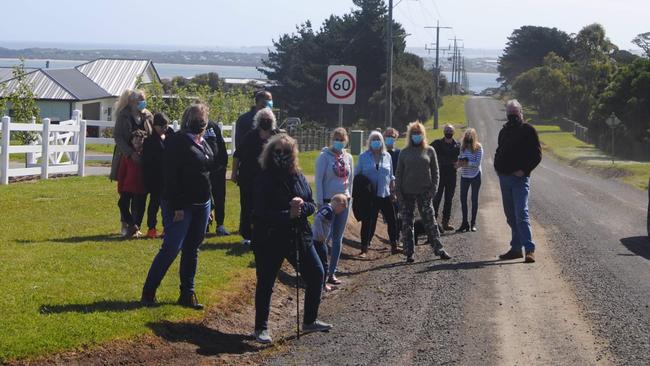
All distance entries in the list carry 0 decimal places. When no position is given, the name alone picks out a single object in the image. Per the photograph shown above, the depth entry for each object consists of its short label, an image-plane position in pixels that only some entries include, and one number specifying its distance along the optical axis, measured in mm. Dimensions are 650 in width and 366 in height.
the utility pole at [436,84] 96675
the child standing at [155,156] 13203
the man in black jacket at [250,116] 13109
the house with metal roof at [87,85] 65938
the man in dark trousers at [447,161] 18234
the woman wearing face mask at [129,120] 13430
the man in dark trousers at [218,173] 13680
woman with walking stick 9383
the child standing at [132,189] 13434
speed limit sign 18875
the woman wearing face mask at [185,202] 9883
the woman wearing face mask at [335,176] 12469
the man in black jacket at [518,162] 13898
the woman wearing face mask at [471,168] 18188
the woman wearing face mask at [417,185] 14508
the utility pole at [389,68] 38094
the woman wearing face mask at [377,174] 14742
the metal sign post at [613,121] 55625
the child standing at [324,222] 10602
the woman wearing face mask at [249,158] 11773
